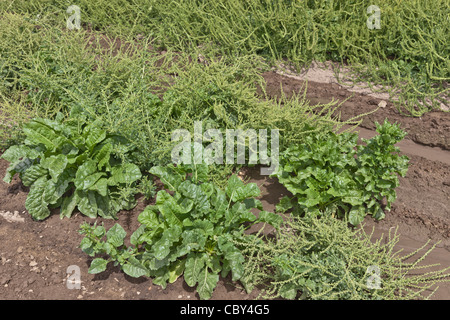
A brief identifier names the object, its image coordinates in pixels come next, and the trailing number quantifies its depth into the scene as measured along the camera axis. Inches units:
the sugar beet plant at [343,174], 122.3
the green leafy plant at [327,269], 105.0
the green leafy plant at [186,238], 111.7
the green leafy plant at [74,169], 128.0
